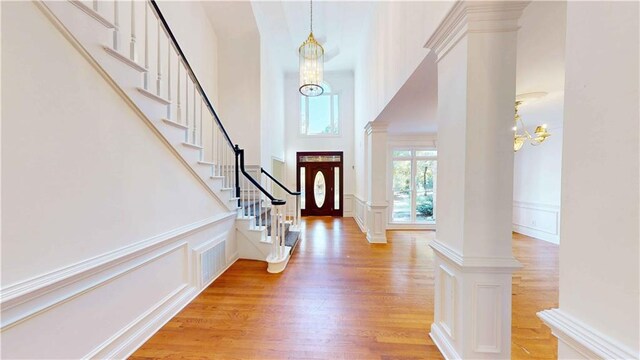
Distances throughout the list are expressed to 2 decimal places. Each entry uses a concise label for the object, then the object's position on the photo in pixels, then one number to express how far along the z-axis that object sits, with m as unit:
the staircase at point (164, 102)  1.35
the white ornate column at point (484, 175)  1.36
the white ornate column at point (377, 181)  4.36
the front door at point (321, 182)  7.34
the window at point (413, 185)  5.86
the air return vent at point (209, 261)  2.44
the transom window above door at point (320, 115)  7.32
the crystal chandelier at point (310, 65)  3.97
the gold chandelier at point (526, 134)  3.03
